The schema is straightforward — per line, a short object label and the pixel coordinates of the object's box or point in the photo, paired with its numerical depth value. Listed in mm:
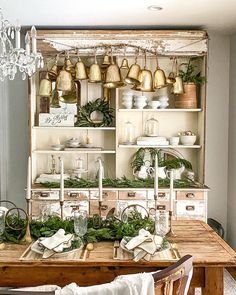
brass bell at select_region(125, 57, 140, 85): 3773
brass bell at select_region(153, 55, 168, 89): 3949
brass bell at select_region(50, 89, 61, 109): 4363
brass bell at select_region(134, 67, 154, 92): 3834
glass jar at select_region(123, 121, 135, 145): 4656
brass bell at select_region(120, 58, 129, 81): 4230
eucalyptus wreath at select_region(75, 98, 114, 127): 4523
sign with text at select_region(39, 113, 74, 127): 4539
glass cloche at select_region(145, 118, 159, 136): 4664
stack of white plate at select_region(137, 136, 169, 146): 4461
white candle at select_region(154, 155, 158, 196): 2666
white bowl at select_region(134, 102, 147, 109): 4484
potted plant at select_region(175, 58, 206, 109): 4453
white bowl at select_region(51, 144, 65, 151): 4543
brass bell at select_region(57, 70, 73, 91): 3887
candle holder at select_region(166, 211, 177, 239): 2574
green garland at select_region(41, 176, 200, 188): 4281
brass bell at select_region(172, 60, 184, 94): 4293
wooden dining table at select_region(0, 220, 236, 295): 2162
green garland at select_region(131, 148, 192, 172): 4530
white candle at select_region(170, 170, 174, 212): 2552
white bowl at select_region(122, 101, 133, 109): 4504
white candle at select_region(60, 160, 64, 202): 2624
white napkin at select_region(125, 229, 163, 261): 2195
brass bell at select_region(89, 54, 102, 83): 3973
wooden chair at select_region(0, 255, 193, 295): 1656
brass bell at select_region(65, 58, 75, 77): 4138
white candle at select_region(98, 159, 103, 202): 2668
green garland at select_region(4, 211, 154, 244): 2488
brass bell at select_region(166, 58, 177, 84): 4133
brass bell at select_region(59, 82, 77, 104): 4145
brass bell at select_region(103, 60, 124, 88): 3842
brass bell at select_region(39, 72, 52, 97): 4086
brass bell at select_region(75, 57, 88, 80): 4016
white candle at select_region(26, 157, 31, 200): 2581
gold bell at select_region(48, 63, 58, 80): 4219
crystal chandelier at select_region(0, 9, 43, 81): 2748
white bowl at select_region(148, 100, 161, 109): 4470
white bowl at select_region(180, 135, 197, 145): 4508
